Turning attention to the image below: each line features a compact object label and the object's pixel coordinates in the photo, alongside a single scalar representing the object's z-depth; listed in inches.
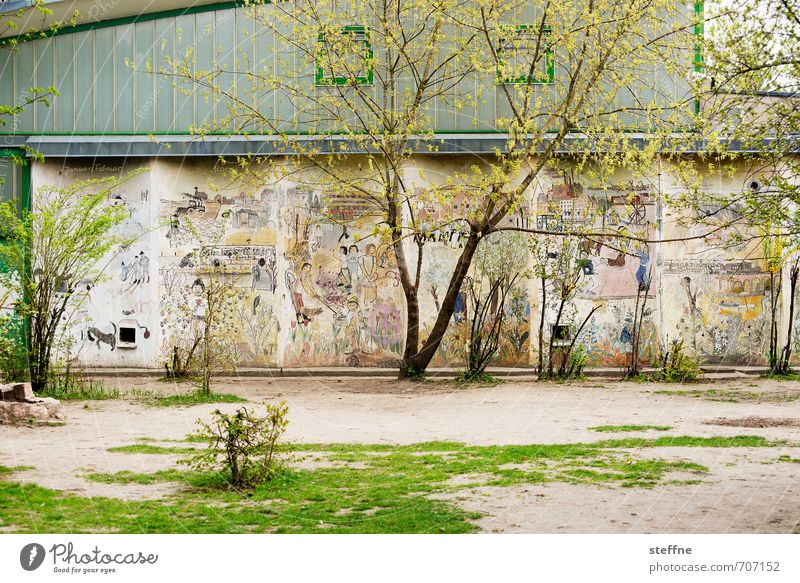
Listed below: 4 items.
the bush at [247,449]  342.0
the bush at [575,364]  717.9
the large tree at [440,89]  607.2
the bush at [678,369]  713.0
